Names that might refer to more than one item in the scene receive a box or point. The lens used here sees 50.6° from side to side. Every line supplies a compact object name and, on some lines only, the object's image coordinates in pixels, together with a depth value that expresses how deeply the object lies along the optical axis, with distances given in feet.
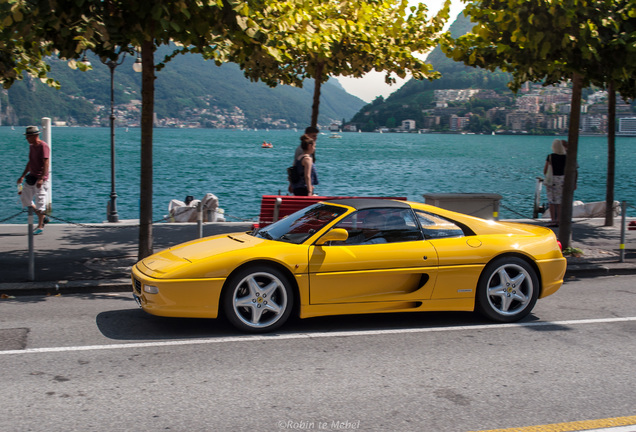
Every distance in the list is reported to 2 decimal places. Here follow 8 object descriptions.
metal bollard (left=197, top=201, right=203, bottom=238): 34.26
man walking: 41.11
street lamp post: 51.24
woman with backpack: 38.01
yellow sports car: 20.95
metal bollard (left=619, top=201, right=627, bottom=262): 36.13
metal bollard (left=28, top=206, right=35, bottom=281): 29.43
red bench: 34.81
